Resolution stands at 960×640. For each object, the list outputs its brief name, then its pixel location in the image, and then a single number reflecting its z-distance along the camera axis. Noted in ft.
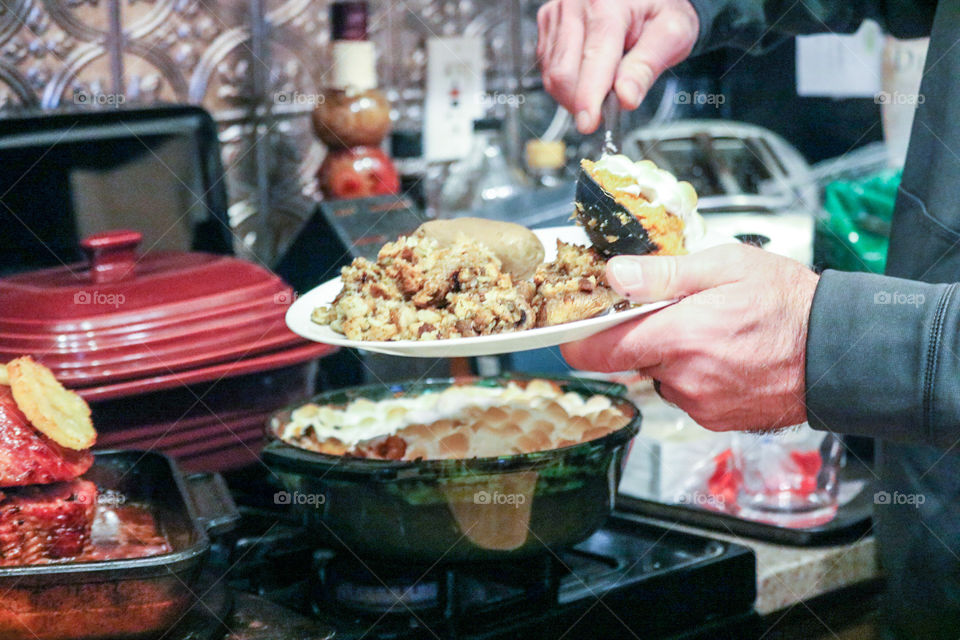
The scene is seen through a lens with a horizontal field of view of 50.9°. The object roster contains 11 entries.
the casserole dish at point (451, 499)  3.17
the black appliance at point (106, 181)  4.66
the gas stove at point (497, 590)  3.30
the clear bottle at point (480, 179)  7.09
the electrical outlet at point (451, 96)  7.17
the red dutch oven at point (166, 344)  3.68
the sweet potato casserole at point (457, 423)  3.47
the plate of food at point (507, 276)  3.09
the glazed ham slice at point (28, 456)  2.93
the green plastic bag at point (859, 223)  5.61
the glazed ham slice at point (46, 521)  2.79
